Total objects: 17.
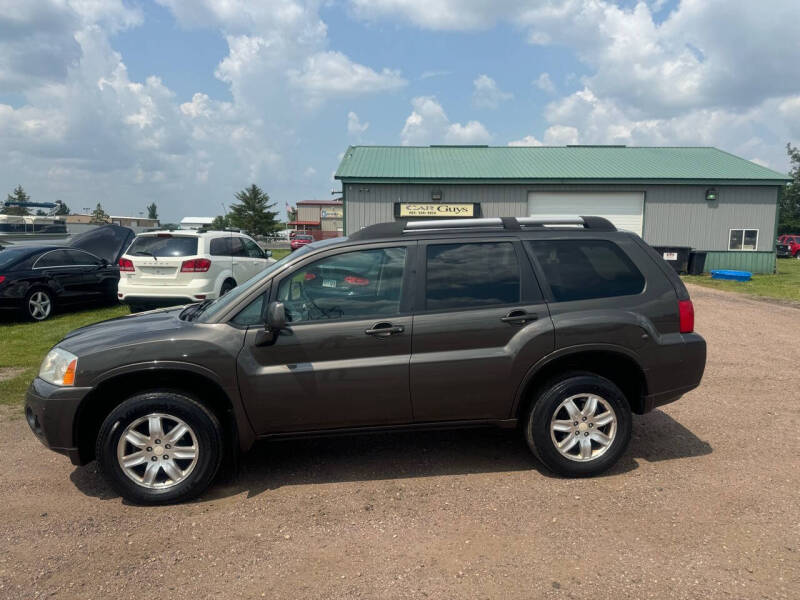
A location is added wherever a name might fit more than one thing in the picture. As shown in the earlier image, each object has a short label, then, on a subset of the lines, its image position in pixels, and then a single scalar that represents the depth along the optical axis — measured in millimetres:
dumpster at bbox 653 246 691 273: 21141
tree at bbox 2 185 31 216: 70812
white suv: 9938
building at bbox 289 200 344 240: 98125
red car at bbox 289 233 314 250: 39925
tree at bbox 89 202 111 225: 74975
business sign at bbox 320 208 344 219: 100250
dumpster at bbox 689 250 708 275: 21391
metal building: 22047
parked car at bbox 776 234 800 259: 38281
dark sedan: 10235
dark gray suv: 3736
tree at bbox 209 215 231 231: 69138
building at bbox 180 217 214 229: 38612
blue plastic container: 19734
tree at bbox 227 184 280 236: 67125
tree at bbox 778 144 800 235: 56625
